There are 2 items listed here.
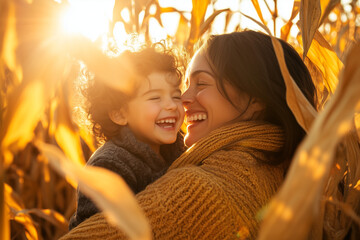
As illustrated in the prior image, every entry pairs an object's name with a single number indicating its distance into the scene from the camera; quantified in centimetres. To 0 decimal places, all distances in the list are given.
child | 104
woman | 80
